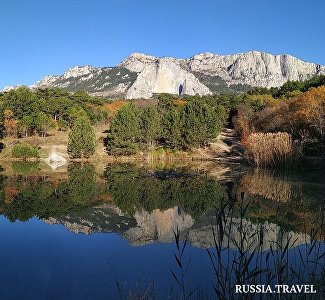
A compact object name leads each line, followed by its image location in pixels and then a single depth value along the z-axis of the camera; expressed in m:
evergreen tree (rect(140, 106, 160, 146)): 46.62
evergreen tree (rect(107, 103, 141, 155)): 44.78
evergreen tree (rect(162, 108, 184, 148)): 46.81
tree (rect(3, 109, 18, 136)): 50.42
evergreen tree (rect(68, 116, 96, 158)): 43.16
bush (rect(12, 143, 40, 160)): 43.78
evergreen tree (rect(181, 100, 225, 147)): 46.31
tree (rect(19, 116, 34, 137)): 50.84
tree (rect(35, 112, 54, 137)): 50.25
